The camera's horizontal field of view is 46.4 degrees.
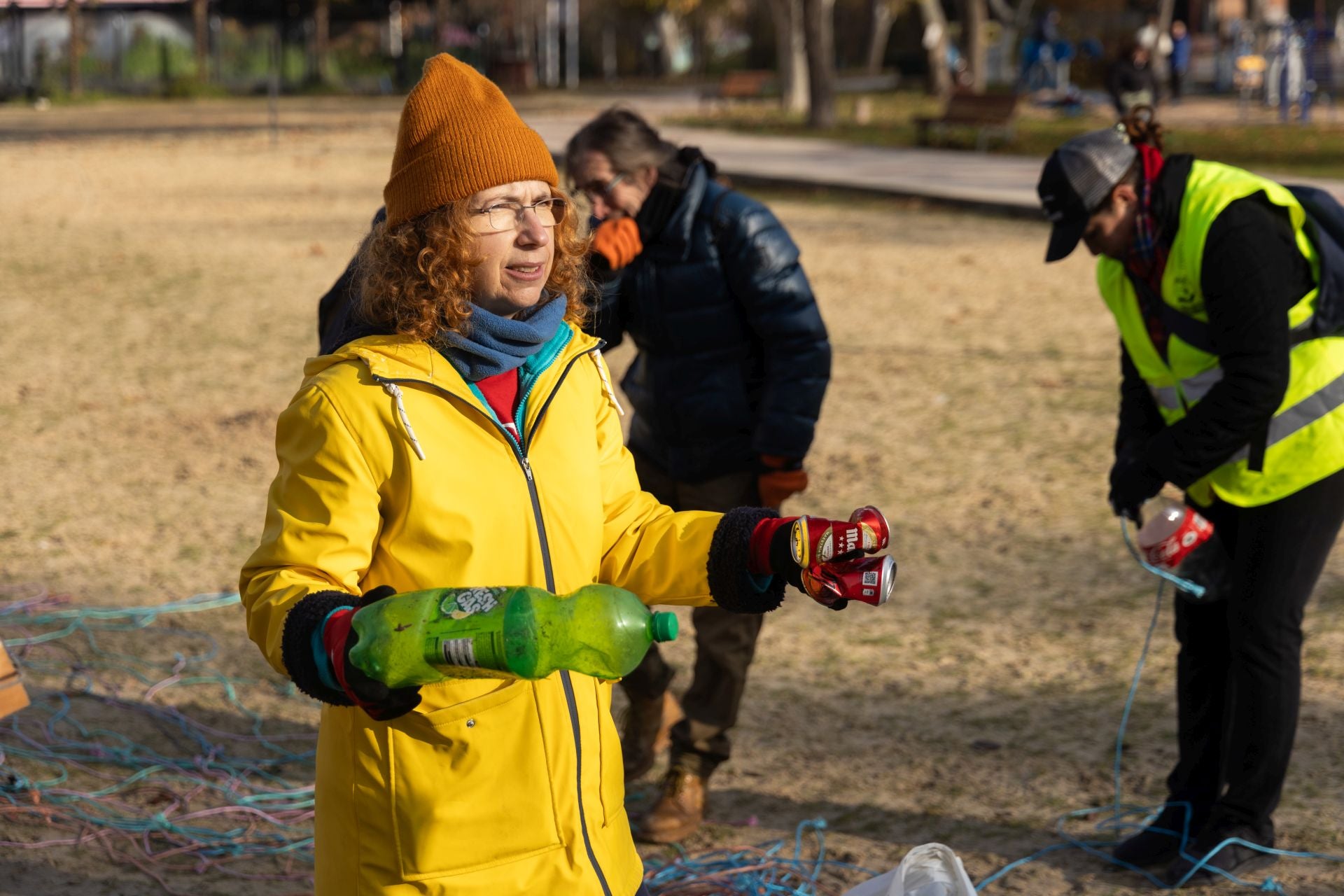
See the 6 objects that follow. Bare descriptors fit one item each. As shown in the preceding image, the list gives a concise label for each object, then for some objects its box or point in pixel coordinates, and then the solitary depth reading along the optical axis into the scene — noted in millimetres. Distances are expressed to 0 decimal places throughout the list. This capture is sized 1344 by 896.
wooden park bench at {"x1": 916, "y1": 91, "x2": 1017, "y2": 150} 21672
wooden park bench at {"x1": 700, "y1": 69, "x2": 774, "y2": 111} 33438
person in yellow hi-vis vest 3514
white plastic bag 2641
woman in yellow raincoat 2271
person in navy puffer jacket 4027
